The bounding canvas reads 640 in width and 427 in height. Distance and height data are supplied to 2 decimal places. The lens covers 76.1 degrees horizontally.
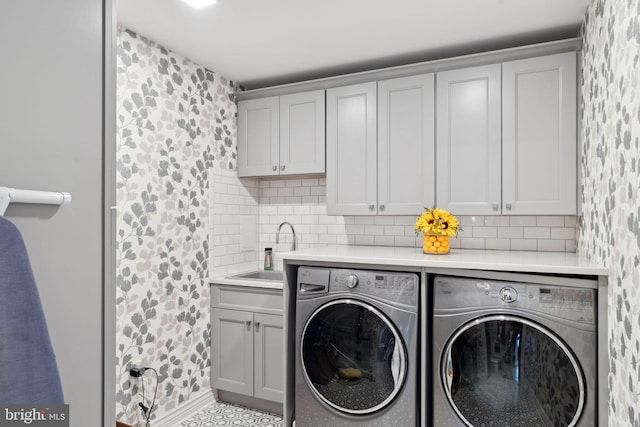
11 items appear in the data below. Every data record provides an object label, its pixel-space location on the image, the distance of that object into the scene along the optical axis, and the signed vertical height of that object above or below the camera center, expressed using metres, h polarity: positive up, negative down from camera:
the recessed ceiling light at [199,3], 2.12 +1.12
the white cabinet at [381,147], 2.74 +0.49
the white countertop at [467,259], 1.90 -0.23
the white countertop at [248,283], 2.85 -0.47
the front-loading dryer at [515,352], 1.84 -0.65
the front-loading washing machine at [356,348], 2.23 -0.75
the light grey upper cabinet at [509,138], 2.38 +0.49
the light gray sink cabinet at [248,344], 2.84 -0.92
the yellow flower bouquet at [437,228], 2.50 -0.06
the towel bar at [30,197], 0.70 +0.04
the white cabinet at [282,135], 3.10 +0.65
